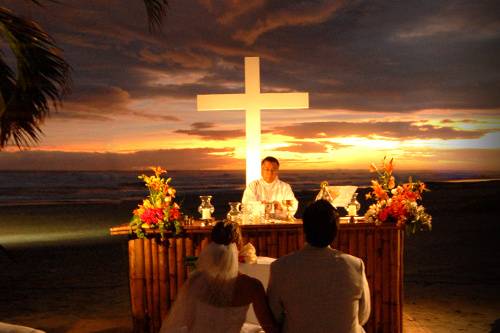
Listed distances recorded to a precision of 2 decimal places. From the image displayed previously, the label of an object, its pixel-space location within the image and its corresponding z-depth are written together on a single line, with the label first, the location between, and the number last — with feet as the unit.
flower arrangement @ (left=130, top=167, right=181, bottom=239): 23.02
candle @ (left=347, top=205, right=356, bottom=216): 24.39
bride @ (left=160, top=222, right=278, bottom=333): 11.91
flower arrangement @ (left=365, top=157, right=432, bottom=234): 23.43
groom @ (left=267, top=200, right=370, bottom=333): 10.14
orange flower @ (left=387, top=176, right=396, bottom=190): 23.96
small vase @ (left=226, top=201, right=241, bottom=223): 23.34
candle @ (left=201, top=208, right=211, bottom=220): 23.95
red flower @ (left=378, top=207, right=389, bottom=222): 23.47
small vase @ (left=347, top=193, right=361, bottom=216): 24.39
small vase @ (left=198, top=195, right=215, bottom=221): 23.97
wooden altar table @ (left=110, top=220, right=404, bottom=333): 23.30
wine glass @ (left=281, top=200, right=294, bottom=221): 24.99
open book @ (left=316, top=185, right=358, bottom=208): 23.86
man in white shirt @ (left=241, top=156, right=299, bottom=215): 27.99
